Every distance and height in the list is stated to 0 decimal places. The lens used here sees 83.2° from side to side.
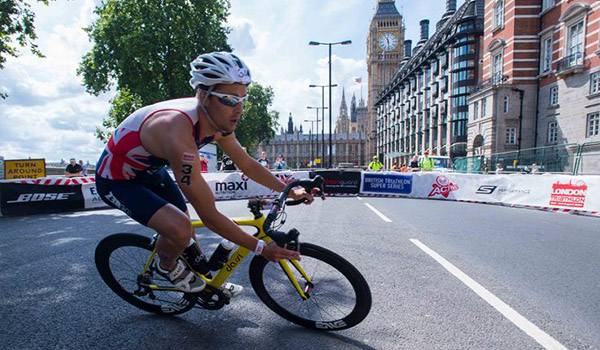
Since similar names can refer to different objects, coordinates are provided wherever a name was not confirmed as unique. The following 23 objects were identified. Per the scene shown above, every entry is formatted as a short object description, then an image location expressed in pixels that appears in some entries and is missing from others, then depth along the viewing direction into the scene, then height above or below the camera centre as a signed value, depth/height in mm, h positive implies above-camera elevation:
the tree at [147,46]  23531 +7987
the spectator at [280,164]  20531 -543
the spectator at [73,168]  14523 -521
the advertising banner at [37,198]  8945 -1167
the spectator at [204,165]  14969 -404
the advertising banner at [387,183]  13477 -1129
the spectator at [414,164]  17562 -451
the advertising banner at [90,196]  10023 -1193
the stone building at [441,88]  44906 +11031
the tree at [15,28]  12180 +4946
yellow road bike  2336 -949
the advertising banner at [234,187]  12859 -1202
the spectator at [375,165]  20191 -579
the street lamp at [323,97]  33862 +6062
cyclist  2000 -24
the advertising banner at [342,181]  14102 -1066
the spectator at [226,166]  17641 -541
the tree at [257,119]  44188 +5144
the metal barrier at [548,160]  12602 -253
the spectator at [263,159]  17797 -180
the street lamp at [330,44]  24609 +8332
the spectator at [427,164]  17445 -487
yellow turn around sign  14477 -521
